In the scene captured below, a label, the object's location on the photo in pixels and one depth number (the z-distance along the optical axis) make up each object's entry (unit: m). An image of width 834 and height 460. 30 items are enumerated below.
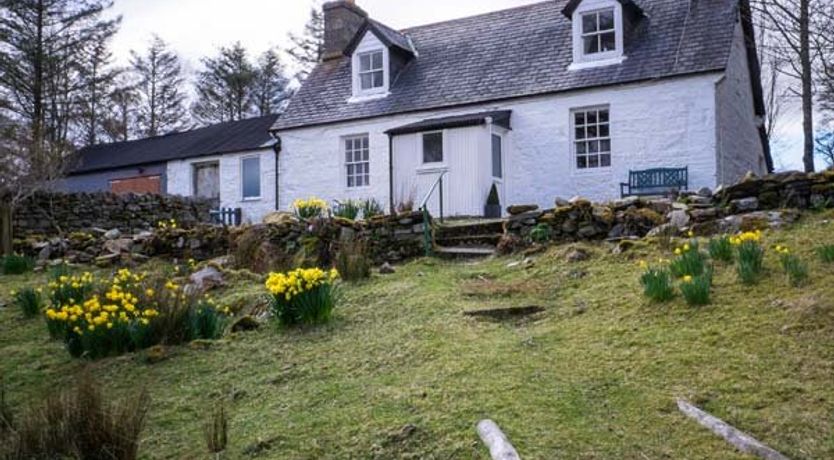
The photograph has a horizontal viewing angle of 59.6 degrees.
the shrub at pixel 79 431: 4.20
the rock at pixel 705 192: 9.69
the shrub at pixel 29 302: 8.02
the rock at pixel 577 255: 8.38
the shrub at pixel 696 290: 5.47
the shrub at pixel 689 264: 6.08
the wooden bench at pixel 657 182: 14.66
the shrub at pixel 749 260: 5.80
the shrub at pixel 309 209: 12.45
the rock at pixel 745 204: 9.05
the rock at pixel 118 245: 12.11
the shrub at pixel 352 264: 8.75
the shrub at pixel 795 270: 5.63
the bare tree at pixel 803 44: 11.17
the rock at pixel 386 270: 9.41
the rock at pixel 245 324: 7.00
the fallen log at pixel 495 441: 3.57
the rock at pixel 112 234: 12.87
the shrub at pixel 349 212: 12.42
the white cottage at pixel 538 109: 15.01
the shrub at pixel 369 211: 12.52
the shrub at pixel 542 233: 9.84
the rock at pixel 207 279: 9.02
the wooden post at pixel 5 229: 12.31
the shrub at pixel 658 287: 5.71
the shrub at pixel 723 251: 6.60
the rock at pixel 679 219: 8.96
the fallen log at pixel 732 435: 3.45
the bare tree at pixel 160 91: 35.91
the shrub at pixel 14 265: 11.06
